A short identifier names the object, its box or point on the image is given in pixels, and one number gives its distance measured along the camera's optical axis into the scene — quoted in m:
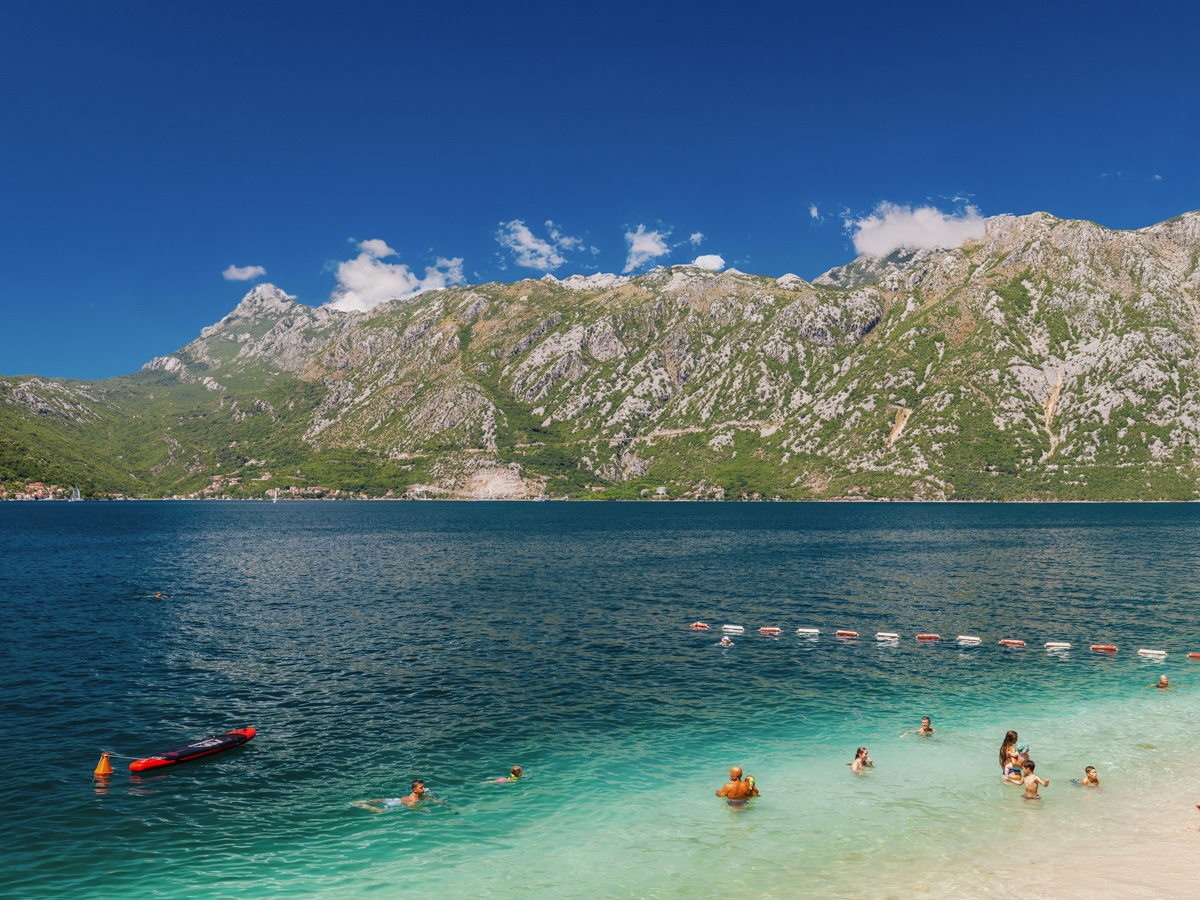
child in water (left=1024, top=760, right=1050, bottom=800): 36.11
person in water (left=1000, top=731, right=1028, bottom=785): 38.19
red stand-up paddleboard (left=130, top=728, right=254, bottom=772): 39.47
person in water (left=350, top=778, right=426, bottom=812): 34.88
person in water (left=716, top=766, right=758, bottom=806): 35.62
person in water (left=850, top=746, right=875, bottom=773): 39.81
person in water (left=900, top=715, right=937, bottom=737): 45.08
